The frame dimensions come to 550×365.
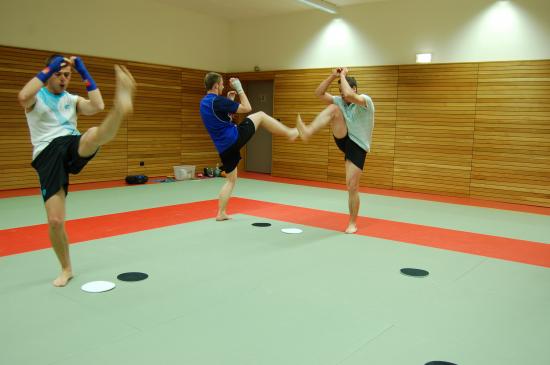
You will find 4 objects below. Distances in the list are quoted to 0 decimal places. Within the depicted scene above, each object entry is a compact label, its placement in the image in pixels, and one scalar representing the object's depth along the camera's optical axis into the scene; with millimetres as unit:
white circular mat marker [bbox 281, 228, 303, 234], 4376
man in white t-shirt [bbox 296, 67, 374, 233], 4250
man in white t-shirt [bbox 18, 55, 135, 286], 2691
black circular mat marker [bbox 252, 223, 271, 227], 4625
